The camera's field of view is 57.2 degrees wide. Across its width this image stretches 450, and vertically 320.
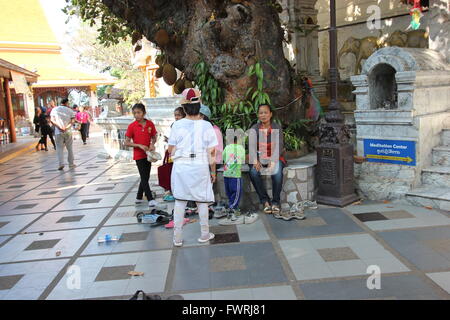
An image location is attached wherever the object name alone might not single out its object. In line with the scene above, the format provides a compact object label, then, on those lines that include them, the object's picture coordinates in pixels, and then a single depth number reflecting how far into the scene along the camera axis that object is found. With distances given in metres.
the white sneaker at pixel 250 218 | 5.21
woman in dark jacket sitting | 5.41
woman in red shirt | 6.29
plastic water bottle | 4.85
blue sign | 5.52
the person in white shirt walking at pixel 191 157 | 4.35
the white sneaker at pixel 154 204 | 6.27
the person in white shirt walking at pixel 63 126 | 10.12
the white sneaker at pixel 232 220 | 5.22
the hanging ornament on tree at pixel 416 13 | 6.05
